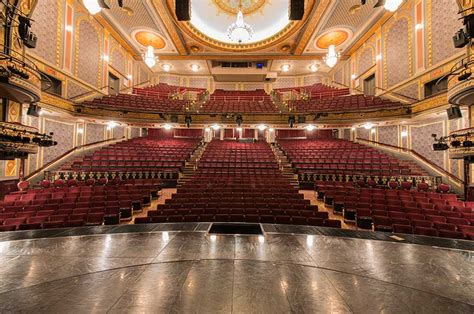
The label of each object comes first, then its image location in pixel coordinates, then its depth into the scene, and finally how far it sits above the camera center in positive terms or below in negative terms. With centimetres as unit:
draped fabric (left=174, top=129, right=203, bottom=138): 1404 +199
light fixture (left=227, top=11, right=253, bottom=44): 1118 +729
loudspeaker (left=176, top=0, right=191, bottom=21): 649 +487
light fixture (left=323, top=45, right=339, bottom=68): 1042 +574
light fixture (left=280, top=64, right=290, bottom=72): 1492 +707
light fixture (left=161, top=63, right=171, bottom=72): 1502 +703
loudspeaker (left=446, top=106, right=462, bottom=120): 535 +138
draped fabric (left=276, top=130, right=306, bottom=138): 1382 +203
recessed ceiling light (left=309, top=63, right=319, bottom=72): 1481 +706
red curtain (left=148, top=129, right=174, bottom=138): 1396 +195
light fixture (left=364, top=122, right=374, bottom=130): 954 +185
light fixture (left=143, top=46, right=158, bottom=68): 1112 +573
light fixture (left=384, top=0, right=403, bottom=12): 474 +372
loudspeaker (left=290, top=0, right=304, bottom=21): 618 +469
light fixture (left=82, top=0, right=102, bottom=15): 419 +322
